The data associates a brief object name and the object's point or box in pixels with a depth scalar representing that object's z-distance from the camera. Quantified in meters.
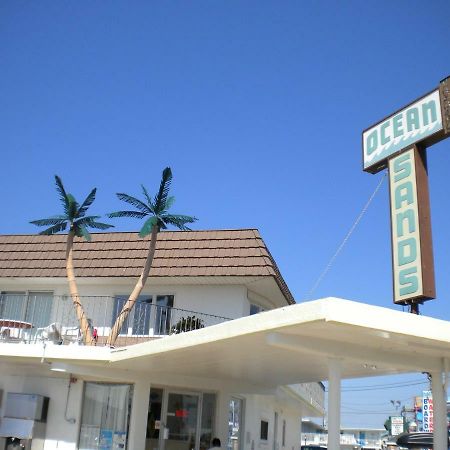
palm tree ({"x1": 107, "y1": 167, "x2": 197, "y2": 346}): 17.05
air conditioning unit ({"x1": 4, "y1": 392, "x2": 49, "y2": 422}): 15.54
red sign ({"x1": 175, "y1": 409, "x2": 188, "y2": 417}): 16.28
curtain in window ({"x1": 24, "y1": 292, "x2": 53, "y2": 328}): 19.70
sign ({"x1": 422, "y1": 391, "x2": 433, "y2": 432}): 37.71
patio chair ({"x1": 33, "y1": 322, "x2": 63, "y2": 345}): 14.73
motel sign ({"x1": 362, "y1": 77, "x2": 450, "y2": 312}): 13.38
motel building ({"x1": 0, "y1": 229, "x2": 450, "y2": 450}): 9.39
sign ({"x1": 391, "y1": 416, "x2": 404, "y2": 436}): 58.81
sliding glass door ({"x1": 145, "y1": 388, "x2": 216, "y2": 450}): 15.93
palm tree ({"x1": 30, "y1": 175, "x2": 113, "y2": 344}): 17.41
